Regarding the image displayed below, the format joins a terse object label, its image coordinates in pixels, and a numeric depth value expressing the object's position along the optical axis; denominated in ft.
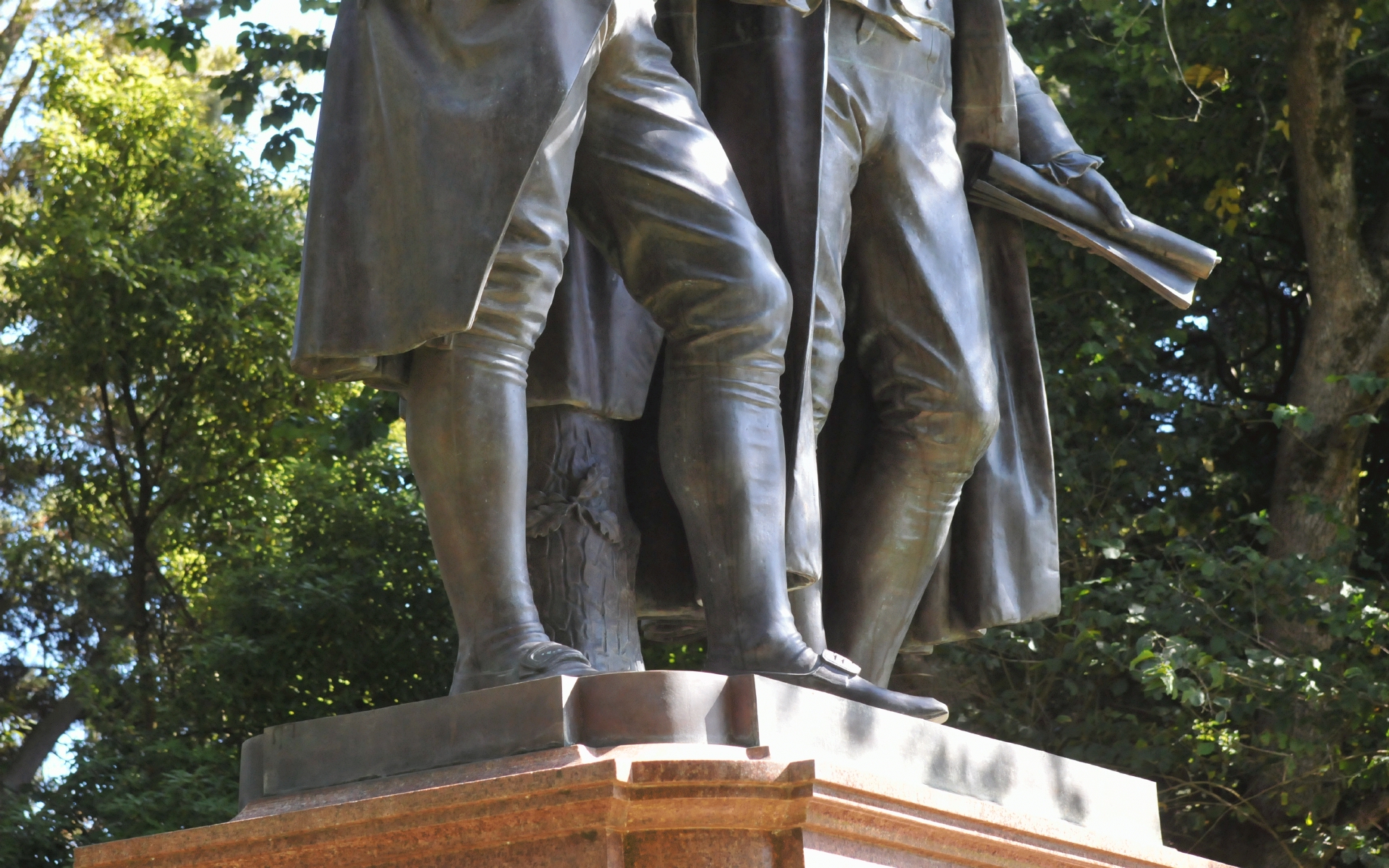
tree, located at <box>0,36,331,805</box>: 51.19
